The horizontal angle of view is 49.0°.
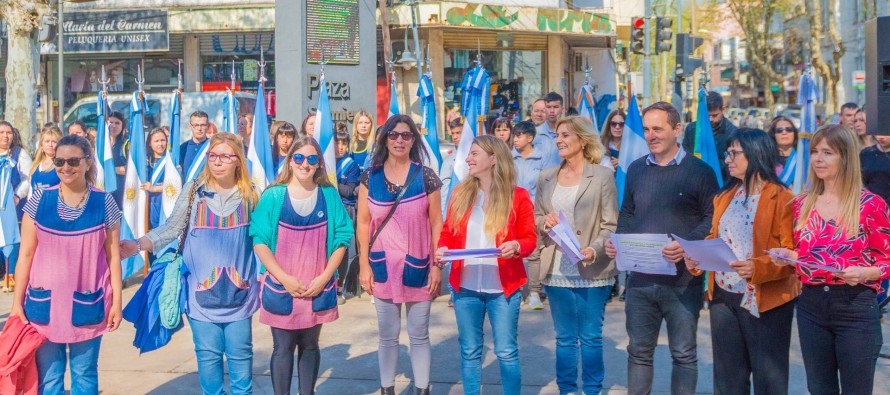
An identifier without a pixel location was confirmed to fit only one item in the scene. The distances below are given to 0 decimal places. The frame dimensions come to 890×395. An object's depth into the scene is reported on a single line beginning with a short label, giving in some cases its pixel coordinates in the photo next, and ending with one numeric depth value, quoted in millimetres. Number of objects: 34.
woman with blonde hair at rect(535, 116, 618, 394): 5785
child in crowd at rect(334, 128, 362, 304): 9219
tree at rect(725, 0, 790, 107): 39275
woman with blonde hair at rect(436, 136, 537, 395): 5598
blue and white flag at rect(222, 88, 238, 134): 11125
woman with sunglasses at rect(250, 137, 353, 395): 5426
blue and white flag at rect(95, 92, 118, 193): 10297
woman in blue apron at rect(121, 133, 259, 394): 5316
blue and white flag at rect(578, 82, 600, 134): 12078
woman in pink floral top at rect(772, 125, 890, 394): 4535
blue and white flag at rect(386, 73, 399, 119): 10672
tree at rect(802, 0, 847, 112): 30547
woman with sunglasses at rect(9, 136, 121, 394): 5105
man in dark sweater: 5184
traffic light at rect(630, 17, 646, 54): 22781
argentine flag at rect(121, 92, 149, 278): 10305
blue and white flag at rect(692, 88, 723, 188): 9336
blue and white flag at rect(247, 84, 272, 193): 9906
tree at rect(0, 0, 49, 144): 14992
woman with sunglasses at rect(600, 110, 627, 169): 9766
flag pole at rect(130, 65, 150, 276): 10492
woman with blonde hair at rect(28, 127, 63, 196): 9055
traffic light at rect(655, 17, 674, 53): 22125
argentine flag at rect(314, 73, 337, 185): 9318
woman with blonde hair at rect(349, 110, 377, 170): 9711
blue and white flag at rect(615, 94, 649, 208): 9461
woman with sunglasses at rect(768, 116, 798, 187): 8906
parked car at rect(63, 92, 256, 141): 15445
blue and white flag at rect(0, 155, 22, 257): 9922
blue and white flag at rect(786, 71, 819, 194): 10742
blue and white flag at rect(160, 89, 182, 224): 10023
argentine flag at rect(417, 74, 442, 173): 10742
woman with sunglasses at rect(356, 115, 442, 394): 5812
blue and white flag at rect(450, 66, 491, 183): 9289
